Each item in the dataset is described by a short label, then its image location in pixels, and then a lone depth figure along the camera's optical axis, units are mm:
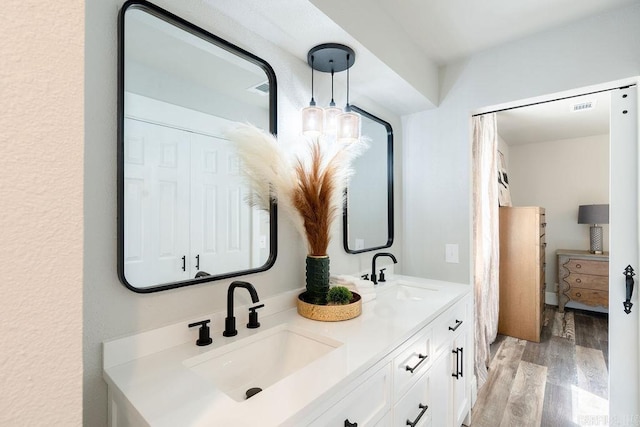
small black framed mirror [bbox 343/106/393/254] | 1816
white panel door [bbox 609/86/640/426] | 1553
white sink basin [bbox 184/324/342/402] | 940
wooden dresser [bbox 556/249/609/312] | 3295
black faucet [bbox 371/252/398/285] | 1760
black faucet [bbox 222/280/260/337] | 1013
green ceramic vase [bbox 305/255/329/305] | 1271
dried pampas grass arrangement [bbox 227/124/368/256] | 1113
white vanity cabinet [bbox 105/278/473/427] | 666
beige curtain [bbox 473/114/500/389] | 2416
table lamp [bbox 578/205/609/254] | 3223
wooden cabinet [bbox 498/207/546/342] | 3020
